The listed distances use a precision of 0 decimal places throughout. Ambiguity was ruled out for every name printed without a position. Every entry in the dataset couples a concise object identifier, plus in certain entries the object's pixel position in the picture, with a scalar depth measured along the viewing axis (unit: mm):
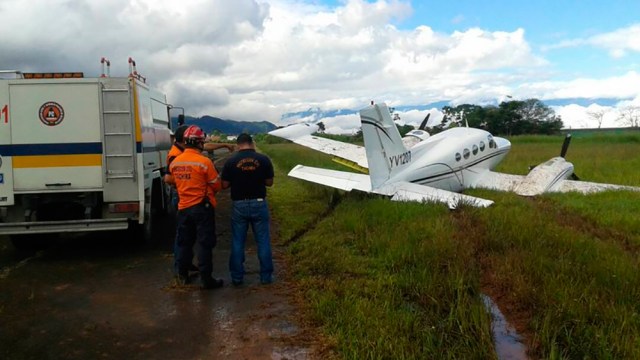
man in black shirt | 6242
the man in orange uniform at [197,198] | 6082
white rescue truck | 7312
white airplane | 11781
